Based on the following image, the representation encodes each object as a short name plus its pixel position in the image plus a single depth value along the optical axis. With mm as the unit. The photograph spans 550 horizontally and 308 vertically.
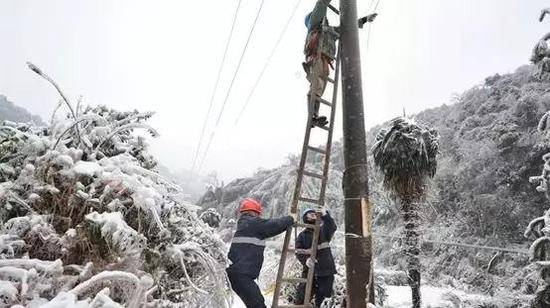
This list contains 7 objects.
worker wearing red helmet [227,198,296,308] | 5176
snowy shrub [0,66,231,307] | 2547
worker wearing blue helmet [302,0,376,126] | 5688
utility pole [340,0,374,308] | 4352
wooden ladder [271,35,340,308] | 5116
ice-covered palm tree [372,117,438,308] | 11367
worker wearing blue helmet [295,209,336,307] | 6316
